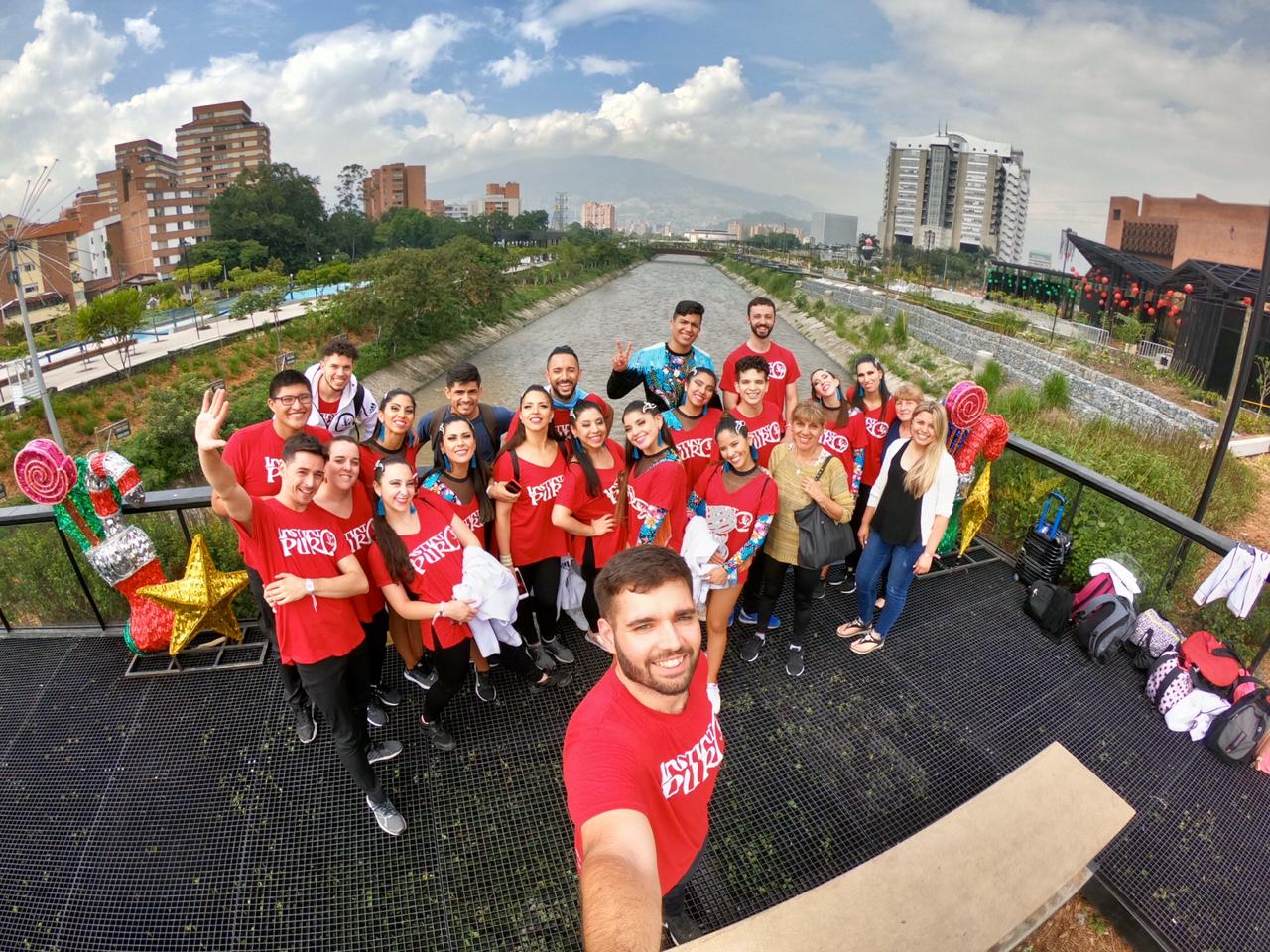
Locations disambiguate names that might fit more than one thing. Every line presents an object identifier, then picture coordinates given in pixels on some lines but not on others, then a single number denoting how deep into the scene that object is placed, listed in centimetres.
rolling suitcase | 438
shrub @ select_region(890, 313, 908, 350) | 2609
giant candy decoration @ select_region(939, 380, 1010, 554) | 420
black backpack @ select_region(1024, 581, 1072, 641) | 406
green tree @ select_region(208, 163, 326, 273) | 5553
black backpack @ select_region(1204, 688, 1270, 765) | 318
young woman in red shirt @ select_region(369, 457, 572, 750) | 276
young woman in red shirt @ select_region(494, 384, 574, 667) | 329
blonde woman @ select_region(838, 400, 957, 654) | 348
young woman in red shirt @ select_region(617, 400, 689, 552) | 315
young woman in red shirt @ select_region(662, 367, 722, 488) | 354
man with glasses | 309
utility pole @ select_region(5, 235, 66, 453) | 1758
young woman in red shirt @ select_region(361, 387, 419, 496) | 315
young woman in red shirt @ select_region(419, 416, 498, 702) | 310
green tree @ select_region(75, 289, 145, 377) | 2392
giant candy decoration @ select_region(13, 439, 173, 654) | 327
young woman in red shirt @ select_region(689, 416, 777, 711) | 317
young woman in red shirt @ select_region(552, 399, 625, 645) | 328
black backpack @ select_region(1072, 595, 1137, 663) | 381
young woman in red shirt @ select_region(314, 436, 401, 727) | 272
